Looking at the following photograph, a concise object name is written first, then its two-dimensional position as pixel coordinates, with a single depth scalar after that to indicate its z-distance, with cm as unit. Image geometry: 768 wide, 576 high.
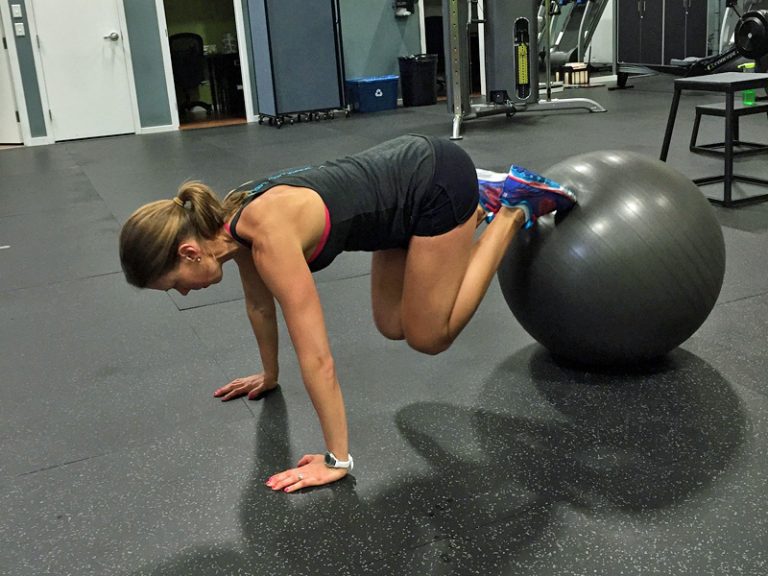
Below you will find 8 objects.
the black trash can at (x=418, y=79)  898
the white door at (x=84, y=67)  796
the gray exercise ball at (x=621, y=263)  199
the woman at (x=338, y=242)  161
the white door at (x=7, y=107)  791
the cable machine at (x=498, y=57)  637
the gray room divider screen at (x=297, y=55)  783
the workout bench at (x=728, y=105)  364
